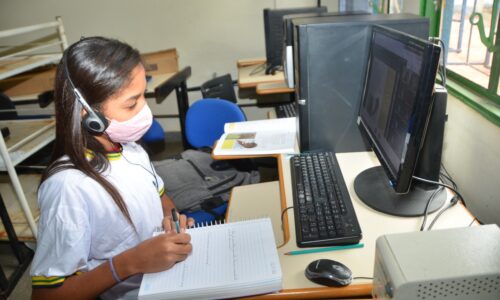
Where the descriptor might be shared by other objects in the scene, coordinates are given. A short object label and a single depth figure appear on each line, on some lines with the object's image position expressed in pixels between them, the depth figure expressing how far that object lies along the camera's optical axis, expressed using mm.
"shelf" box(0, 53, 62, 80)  1835
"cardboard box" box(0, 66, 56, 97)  3275
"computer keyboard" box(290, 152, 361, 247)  878
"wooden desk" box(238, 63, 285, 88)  2690
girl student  875
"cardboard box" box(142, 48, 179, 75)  3455
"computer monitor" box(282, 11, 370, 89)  1607
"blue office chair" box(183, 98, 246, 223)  2035
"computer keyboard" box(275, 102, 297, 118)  1996
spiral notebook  765
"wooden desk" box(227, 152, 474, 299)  765
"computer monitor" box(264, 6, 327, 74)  2682
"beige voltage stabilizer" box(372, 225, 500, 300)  531
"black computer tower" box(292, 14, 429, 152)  1186
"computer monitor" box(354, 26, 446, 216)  751
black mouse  757
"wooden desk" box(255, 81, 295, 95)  2485
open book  1441
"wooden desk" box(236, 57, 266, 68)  3293
